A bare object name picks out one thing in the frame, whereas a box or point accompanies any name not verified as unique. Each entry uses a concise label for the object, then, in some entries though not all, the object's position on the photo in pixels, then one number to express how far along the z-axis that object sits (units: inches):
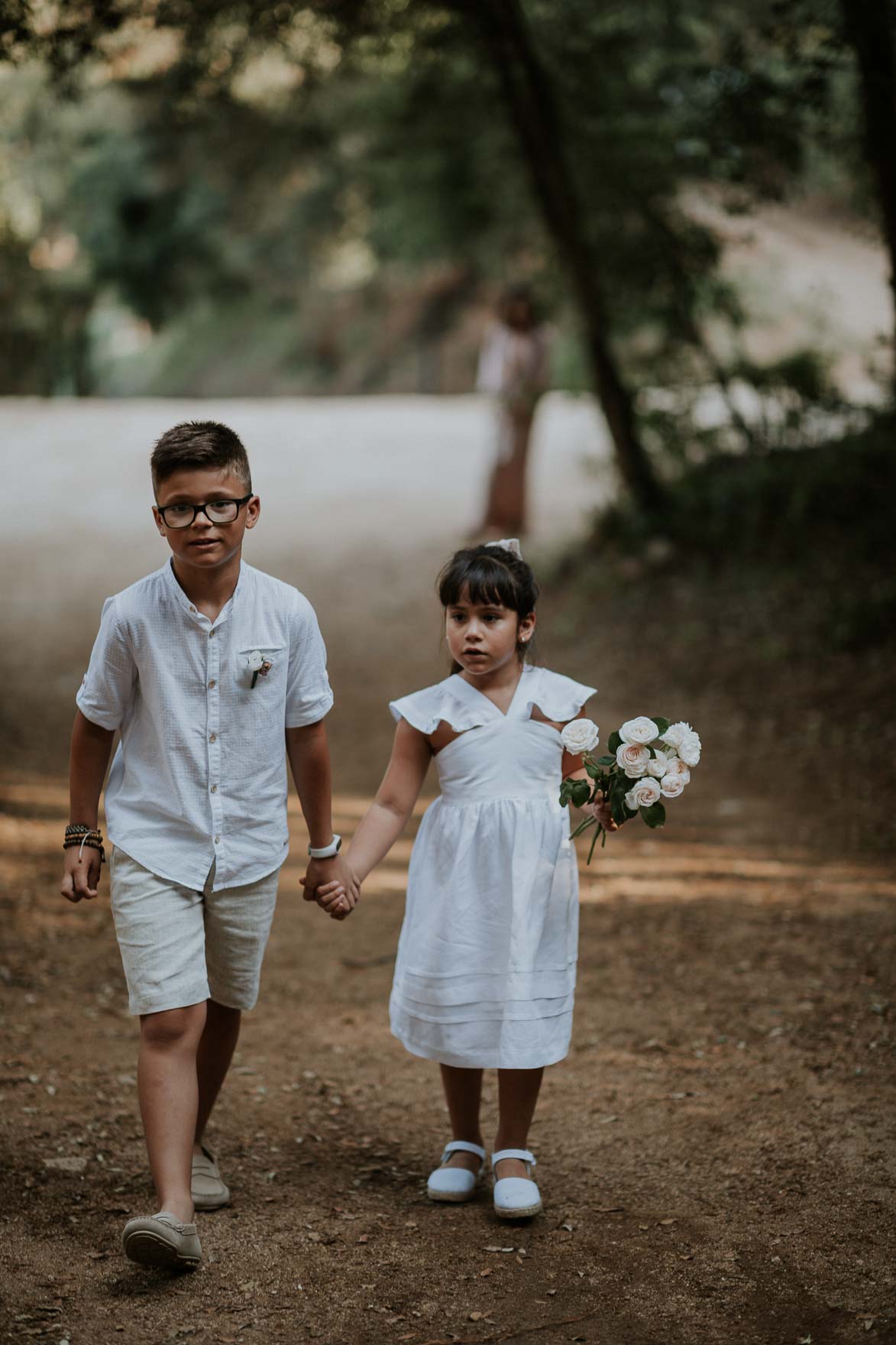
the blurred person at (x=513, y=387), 494.3
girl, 128.4
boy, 117.7
